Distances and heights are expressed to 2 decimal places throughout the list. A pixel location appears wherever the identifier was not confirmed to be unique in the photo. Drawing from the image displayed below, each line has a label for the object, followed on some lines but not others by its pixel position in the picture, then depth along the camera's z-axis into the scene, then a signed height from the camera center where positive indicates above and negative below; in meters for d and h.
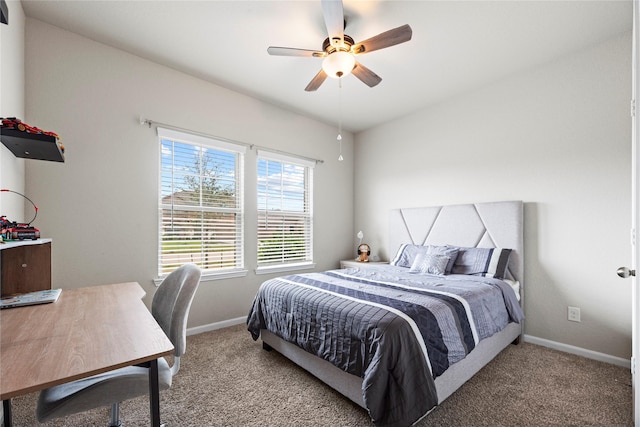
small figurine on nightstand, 4.35 -0.56
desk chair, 1.14 -0.71
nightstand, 4.10 -0.68
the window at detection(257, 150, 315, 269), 3.81 +0.07
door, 1.37 +0.09
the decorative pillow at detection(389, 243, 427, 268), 3.60 -0.49
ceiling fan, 1.93 +1.23
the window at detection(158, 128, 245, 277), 3.05 +0.15
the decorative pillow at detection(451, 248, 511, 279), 2.88 -0.48
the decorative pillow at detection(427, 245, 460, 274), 3.11 -0.41
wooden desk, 0.84 -0.45
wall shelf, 1.63 +0.44
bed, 1.59 -0.69
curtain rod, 2.88 +0.90
